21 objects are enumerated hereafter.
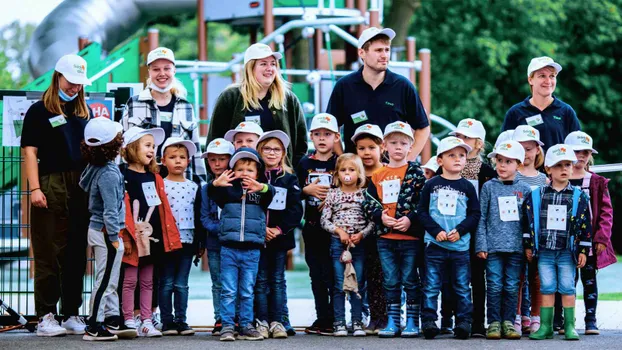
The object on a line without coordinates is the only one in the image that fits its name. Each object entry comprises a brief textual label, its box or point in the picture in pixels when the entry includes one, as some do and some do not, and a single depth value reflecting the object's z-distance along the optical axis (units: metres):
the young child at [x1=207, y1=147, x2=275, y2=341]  15.70
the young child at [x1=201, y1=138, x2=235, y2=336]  16.21
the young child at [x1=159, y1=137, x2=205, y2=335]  16.33
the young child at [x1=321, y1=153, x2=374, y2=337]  16.27
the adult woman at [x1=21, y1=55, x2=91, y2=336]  16.06
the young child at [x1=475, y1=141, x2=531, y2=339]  16.04
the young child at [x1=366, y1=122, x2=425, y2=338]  16.13
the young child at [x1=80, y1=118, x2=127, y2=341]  15.27
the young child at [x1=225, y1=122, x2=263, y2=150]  16.27
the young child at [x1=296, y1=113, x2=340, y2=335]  16.59
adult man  16.98
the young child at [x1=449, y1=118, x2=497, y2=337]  16.36
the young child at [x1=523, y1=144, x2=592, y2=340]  15.94
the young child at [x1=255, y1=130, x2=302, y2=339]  16.24
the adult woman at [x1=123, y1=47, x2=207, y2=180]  16.73
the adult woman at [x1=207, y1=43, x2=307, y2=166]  16.76
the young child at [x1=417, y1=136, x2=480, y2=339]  15.89
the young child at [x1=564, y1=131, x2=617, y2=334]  16.59
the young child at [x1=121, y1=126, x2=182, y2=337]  15.98
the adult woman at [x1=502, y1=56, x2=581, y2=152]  17.41
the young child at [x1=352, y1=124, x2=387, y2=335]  16.52
